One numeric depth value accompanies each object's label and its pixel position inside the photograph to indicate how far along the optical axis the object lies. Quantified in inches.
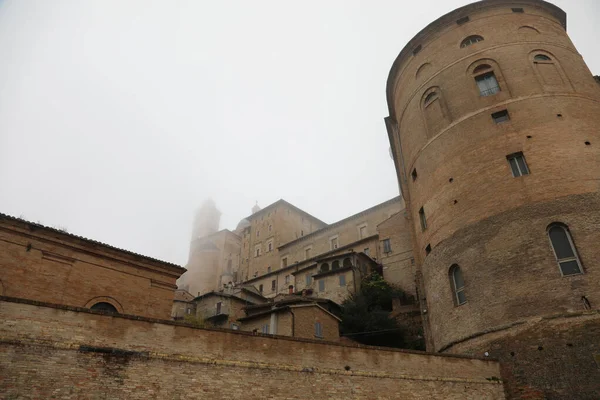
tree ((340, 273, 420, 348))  910.4
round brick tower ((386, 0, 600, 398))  492.4
